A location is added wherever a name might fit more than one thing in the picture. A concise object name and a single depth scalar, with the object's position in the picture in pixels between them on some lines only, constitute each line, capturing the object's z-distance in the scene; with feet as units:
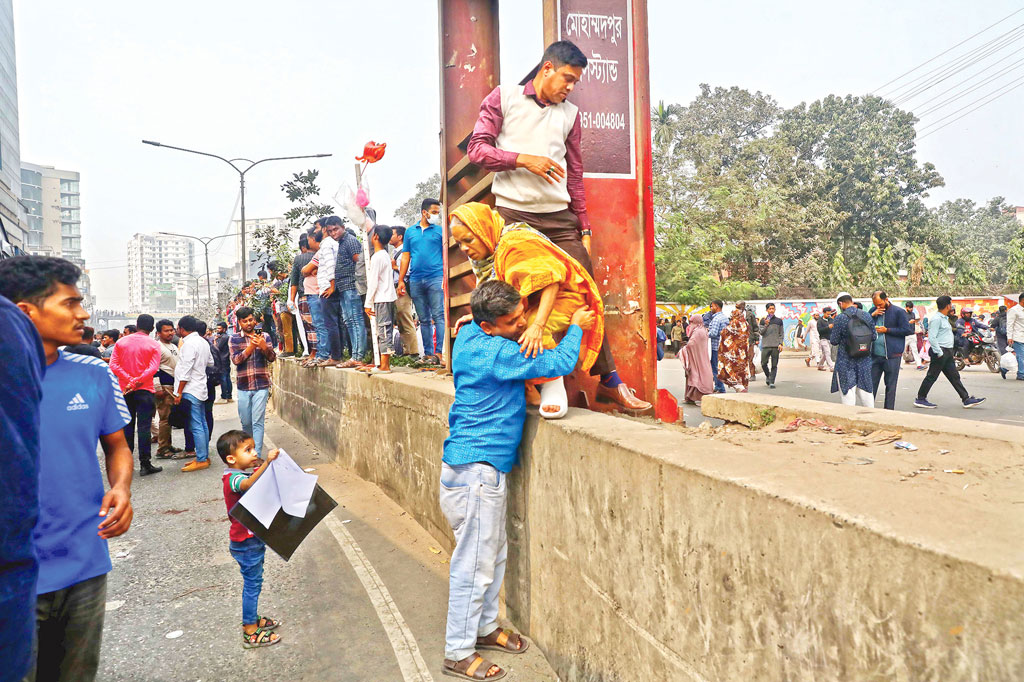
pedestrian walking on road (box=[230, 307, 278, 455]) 23.90
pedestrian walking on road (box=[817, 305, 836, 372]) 46.83
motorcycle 54.85
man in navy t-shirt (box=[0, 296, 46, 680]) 4.24
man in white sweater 12.30
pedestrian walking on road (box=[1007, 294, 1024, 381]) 42.42
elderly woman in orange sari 10.46
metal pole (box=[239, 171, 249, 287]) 79.88
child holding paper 11.46
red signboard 15.14
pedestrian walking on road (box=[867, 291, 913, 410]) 26.22
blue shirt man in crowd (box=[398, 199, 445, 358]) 24.57
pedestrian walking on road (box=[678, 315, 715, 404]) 35.94
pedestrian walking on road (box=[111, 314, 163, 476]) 25.64
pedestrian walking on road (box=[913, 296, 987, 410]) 31.58
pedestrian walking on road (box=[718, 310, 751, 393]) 35.40
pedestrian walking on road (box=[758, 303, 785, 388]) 44.96
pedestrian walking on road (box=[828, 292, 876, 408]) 25.30
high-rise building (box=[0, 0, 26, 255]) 189.37
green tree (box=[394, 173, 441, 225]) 197.68
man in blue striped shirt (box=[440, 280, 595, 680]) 9.95
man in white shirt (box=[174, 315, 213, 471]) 27.07
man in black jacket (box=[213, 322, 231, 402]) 33.96
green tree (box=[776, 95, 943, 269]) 125.49
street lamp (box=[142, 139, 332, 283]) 70.88
